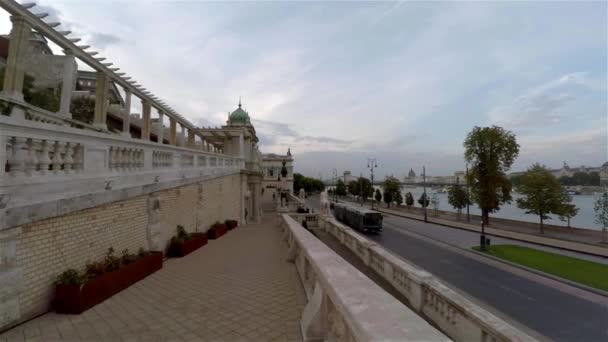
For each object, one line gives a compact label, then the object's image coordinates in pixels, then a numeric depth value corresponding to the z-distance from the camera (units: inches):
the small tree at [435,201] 2127.0
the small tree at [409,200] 2178.0
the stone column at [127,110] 430.7
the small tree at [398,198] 2387.1
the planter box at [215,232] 557.9
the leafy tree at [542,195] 1150.3
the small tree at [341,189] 3671.3
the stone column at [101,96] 355.3
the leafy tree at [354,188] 3315.9
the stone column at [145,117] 502.3
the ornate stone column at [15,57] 238.5
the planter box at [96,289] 187.8
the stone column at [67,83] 305.0
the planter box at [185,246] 380.2
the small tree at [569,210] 1120.2
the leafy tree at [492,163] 1301.7
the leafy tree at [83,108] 619.8
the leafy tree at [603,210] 913.7
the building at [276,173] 2684.5
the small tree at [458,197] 1730.3
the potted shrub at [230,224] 720.3
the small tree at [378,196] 2758.4
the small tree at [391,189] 2389.3
